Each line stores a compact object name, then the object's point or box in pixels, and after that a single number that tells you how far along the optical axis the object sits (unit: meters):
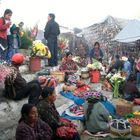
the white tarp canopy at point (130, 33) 9.05
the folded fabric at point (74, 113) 4.33
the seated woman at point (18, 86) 4.21
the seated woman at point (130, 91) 6.04
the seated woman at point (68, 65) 6.20
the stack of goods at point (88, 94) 4.56
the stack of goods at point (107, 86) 6.41
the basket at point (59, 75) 5.84
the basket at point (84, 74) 6.65
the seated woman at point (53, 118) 3.20
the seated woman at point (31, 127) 2.74
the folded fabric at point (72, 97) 4.91
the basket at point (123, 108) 5.04
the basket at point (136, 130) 4.28
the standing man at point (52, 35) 6.54
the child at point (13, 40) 5.72
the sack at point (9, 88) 4.22
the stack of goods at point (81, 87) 5.73
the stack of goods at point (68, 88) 5.60
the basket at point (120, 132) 3.72
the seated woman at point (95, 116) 4.08
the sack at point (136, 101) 5.59
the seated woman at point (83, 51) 9.23
